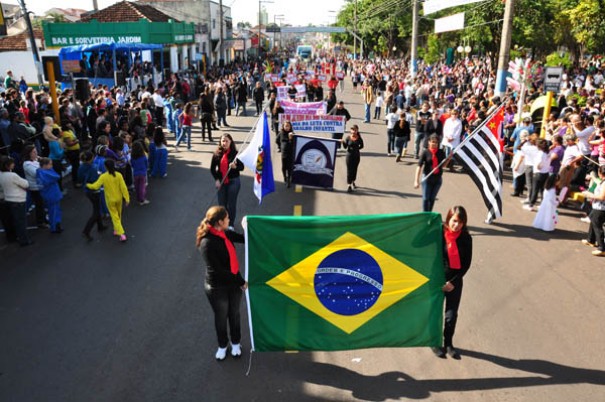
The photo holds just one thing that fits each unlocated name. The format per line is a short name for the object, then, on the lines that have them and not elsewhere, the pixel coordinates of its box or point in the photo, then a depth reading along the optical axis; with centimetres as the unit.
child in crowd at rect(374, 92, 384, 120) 2227
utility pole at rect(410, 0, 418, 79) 3028
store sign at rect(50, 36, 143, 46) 3175
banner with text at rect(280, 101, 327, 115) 1462
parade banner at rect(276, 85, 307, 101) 1892
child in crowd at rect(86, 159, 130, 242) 871
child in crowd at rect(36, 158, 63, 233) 897
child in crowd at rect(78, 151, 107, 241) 895
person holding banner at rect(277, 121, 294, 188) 1199
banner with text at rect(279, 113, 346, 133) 1254
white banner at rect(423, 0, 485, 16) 1985
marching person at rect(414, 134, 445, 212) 934
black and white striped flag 802
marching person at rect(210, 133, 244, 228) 881
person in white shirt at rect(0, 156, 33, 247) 844
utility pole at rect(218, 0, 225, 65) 4590
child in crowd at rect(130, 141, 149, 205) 1087
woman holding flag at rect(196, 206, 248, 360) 498
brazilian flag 507
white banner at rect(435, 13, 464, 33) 2067
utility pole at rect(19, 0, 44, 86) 2108
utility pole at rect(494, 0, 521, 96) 1691
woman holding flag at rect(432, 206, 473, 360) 527
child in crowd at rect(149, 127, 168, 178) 1295
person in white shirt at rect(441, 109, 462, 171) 1312
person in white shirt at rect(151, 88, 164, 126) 1927
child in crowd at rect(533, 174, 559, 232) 936
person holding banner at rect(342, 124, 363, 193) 1154
